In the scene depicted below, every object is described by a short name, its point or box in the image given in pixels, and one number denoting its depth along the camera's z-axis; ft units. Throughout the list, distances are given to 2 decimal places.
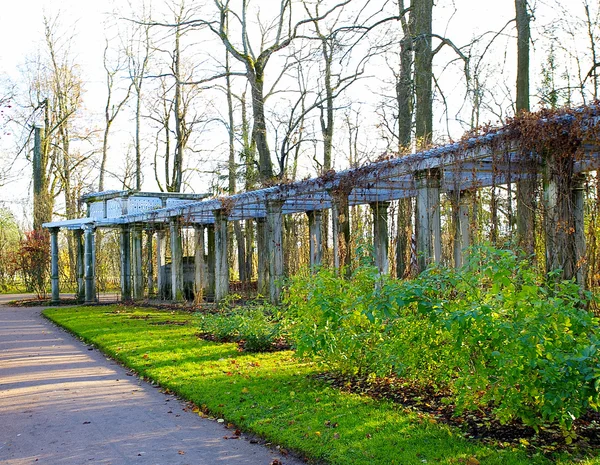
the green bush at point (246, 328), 33.88
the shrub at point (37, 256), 87.35
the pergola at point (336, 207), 29.84
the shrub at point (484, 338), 15.56
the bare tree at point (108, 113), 115.14
